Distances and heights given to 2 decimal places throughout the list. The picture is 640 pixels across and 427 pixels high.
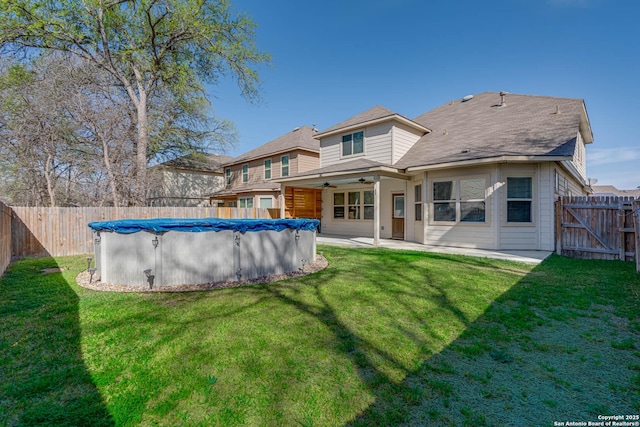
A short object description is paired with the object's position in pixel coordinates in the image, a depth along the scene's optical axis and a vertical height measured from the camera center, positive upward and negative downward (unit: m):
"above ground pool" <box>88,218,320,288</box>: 5.18 -0.80
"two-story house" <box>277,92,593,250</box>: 8.81 +1.31
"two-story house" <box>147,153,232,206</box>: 21.34 +2.48
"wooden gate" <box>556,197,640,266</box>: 7.41 -0.61
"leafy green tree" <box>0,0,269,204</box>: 12.44 +8.60
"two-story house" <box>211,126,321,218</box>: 15.63 +2.55
